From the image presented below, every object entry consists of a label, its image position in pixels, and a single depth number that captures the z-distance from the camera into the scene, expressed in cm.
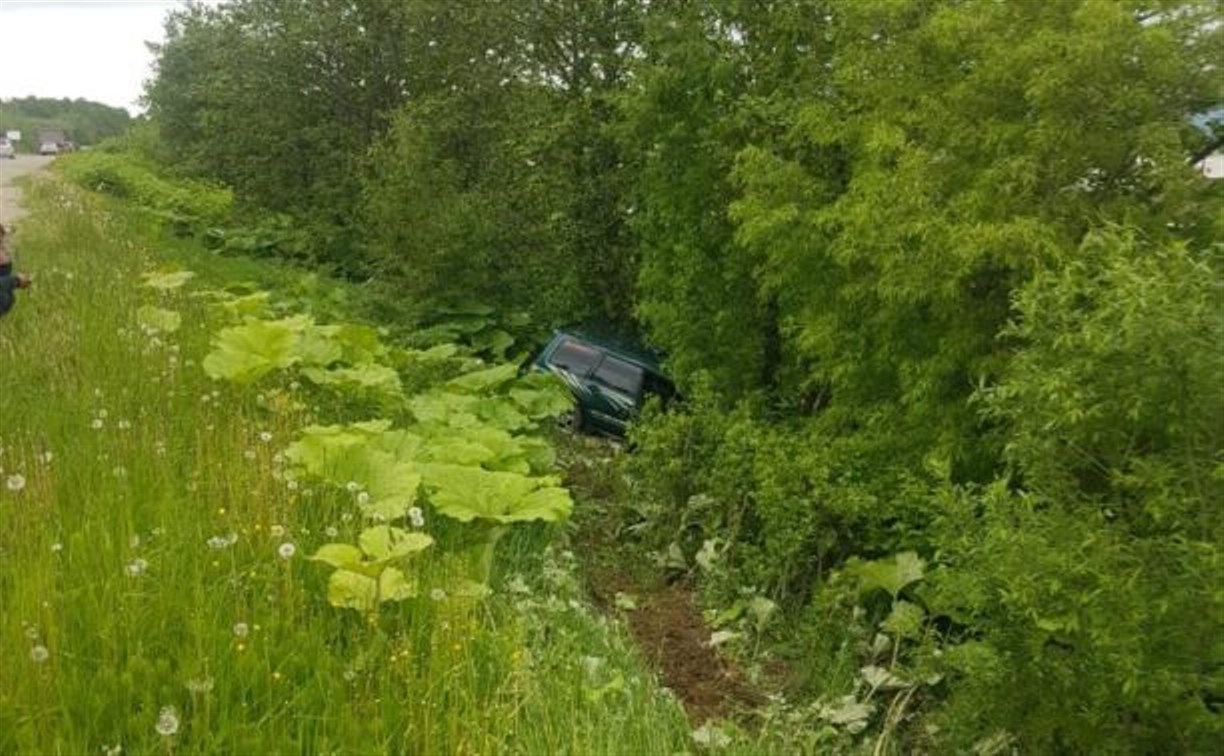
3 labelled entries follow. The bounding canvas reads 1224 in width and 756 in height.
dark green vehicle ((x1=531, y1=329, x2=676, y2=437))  1163
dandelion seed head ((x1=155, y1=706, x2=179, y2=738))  231
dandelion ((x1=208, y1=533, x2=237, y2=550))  307
